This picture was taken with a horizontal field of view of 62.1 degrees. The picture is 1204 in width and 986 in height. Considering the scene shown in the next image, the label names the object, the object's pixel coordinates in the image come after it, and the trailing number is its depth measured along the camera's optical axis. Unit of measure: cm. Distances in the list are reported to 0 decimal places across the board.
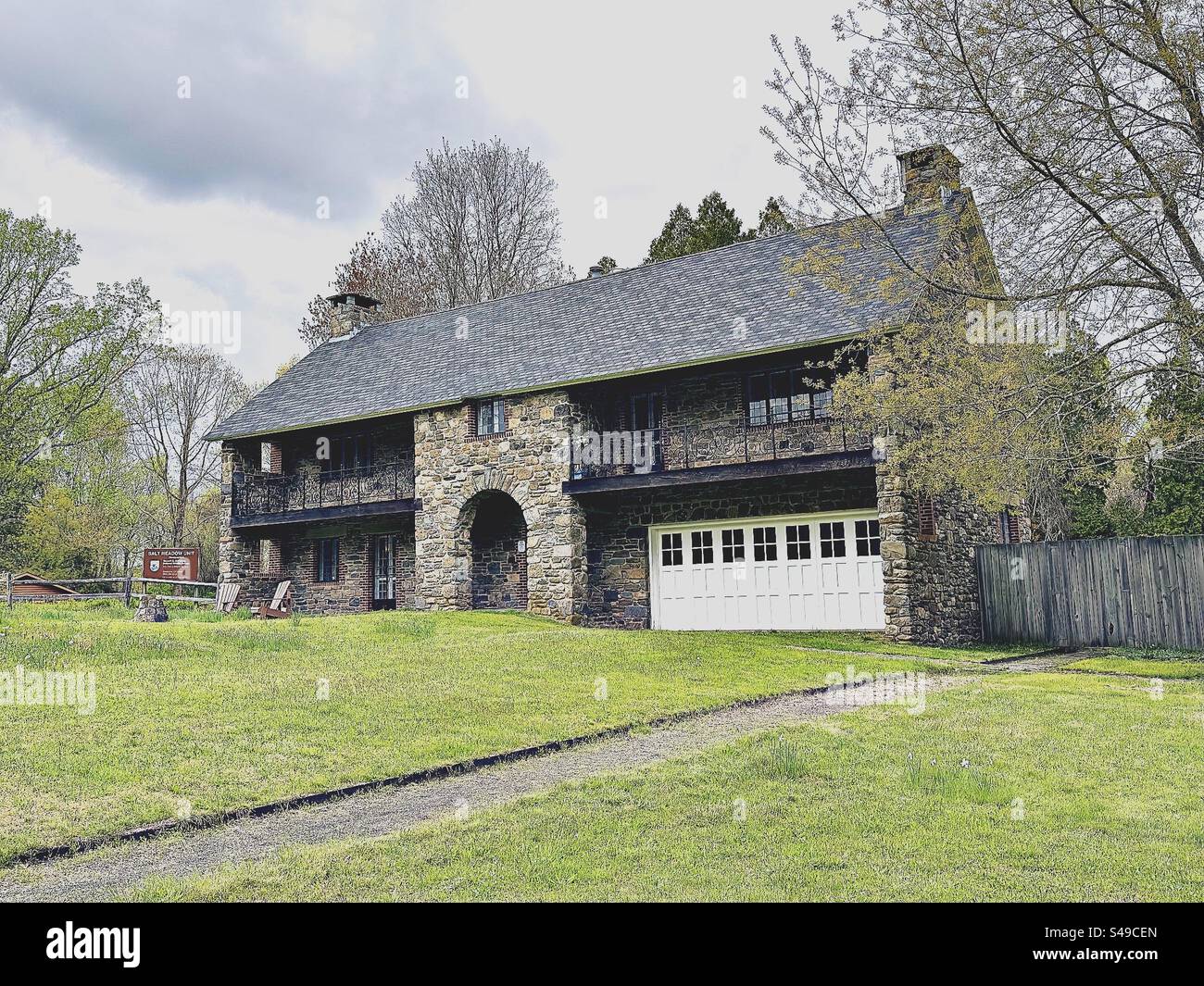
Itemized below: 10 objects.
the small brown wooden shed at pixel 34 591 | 2369
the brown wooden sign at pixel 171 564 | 2383
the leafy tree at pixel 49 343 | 2886
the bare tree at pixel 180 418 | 3931
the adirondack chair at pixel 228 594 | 2272
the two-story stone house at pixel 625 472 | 1900
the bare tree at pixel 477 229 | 3791
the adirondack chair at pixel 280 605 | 2184
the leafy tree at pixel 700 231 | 3700
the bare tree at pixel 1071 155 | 1002
